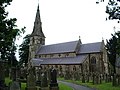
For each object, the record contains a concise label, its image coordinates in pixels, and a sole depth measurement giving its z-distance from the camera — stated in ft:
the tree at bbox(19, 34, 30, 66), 133.21
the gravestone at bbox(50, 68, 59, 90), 32.52
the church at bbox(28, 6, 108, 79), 89.54
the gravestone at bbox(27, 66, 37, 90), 30.08
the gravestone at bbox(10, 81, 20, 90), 16.49
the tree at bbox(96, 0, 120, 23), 28.90
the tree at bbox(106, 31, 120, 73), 107.18
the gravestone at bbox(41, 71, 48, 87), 33.86
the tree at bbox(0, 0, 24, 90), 31.00
